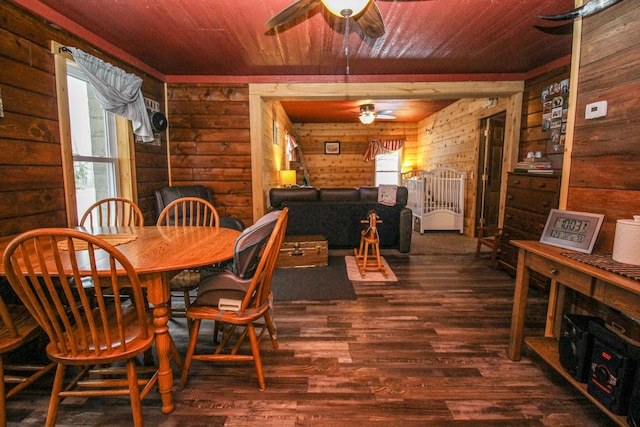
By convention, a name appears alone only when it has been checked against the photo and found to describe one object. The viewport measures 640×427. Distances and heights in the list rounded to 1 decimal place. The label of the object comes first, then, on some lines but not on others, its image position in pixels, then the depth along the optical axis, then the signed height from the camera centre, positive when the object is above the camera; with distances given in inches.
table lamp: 241.0 -2.8
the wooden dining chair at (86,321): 45.3 -24.0
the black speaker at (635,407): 48.4 -34.9
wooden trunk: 144.6 -35.4
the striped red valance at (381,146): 344.8 +30.9
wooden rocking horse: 134.6 -35.1
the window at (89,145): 108.6 +10.3
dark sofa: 164.4 -19.4
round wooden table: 55.9 -15.7
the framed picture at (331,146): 351.3 +30.8
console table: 48.6 -19.2
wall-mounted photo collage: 130.3 +27.3
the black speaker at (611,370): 51.8 -32.1
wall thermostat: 65.4 +14.0
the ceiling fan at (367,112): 247.8 +48.4
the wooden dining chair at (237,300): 62.7 -25.6
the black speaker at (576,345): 59.4 -32.2
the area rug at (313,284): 113.3 -42.4
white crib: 222.1 -17.7
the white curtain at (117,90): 101.6 +29.2
